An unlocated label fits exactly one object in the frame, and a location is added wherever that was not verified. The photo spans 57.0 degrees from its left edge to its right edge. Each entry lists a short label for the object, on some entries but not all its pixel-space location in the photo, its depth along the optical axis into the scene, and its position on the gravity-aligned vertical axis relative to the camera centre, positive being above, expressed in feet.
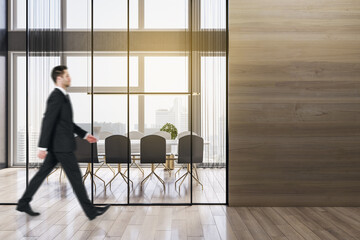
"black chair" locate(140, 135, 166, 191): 13.60 -1.26
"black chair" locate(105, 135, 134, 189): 13.83 -1.22
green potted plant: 13.47 -0.38
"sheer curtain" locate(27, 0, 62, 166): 13.98 +2.61
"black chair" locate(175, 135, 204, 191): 13.75 -1.31
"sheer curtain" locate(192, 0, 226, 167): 13.66 +1.81
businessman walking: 10.80 -0.87
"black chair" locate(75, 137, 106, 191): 13.86 -1.44
